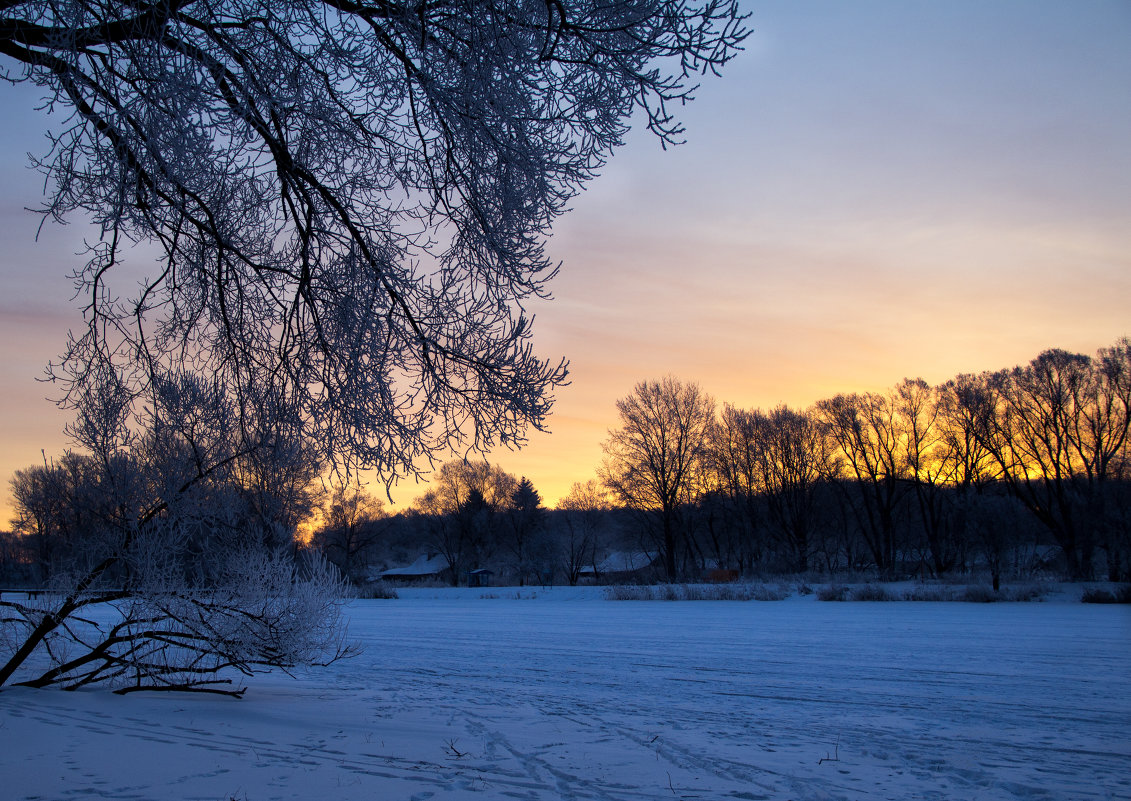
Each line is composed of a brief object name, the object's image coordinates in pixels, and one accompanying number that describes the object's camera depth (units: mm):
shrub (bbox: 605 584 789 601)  23719
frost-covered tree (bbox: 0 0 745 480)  4086
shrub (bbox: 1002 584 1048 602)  19562
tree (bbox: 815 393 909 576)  45750
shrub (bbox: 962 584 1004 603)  19650
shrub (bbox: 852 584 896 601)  21500
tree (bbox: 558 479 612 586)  66562
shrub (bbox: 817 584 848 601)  22094
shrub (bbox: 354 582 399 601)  33812
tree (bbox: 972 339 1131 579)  33312
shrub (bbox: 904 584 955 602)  20656
